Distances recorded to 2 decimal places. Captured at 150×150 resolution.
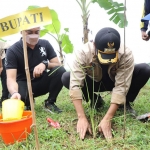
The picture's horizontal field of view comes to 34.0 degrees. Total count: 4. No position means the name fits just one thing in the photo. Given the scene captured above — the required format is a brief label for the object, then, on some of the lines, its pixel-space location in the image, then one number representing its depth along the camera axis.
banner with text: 1.22
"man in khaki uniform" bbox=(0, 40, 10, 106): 3.21
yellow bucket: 1.75
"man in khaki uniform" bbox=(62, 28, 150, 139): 1.85
